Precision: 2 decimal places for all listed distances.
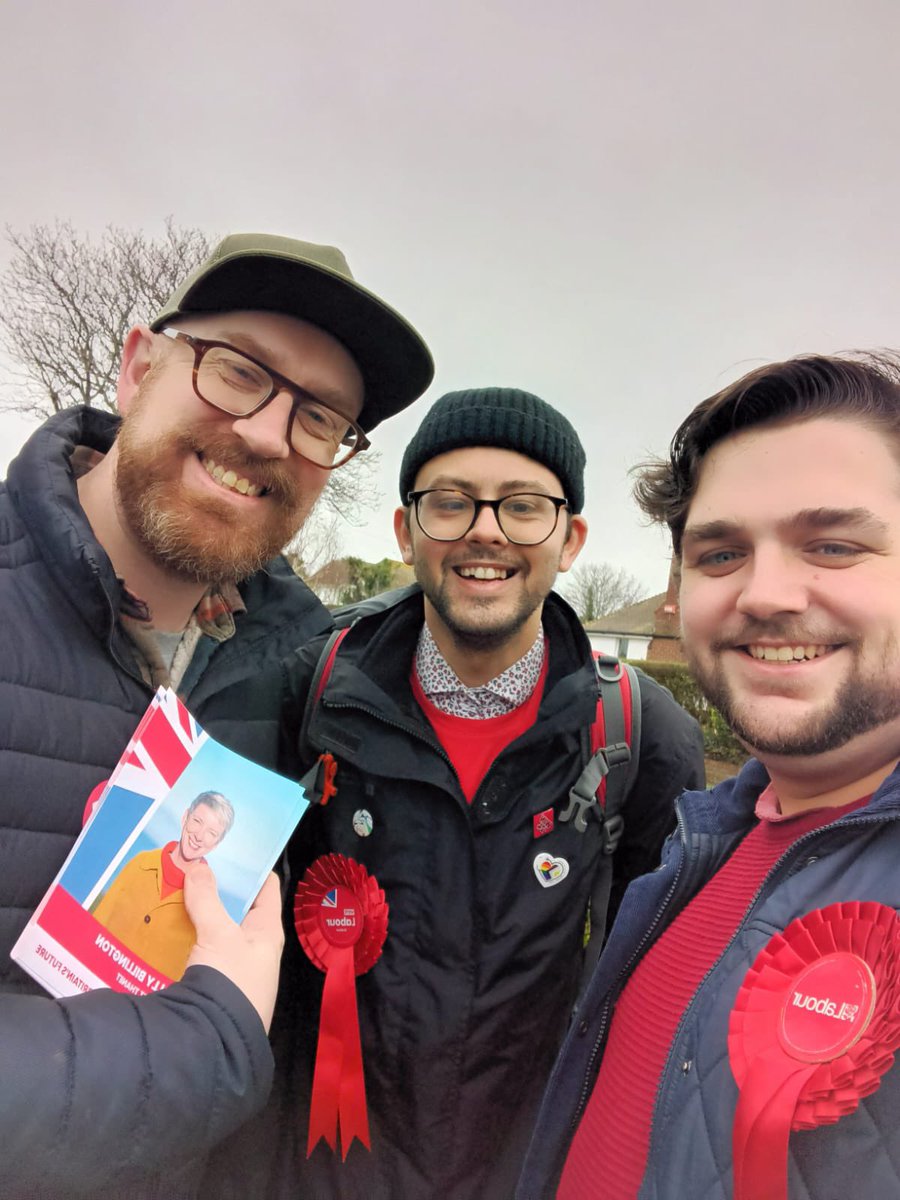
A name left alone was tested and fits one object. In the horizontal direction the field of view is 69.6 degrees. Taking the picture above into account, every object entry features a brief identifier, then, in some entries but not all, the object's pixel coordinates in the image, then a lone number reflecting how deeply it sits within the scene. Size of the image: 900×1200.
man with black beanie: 0.45
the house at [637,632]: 23.20
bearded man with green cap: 0.24
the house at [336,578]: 22.27
